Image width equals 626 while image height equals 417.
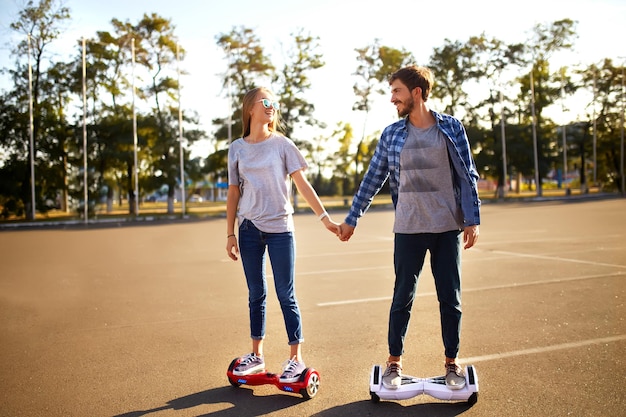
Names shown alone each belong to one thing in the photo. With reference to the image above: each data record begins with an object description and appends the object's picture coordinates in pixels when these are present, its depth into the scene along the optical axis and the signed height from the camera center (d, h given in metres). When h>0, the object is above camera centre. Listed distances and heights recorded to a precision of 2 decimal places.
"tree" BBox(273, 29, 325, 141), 47.06 +10.07
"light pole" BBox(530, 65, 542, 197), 50.75 +5.25
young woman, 3.97 +0.04
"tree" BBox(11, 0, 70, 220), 37.81 +11.24
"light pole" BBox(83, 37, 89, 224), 34.69 +3.71
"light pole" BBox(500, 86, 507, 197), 50.31 +4.74
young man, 3.69 +0.01
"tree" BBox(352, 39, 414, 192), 50.03 +12.07
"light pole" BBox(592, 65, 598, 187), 56.16 +8.01
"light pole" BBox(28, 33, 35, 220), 36.06 +4.78
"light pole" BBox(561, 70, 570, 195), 55.35 +7.47
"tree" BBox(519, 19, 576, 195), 54.34 +12.18
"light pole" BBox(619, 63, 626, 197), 53.72 +5.07
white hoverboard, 3.58 -1.12
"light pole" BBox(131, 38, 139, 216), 36.67 +4.77
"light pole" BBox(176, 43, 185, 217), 38.75 +4.60
